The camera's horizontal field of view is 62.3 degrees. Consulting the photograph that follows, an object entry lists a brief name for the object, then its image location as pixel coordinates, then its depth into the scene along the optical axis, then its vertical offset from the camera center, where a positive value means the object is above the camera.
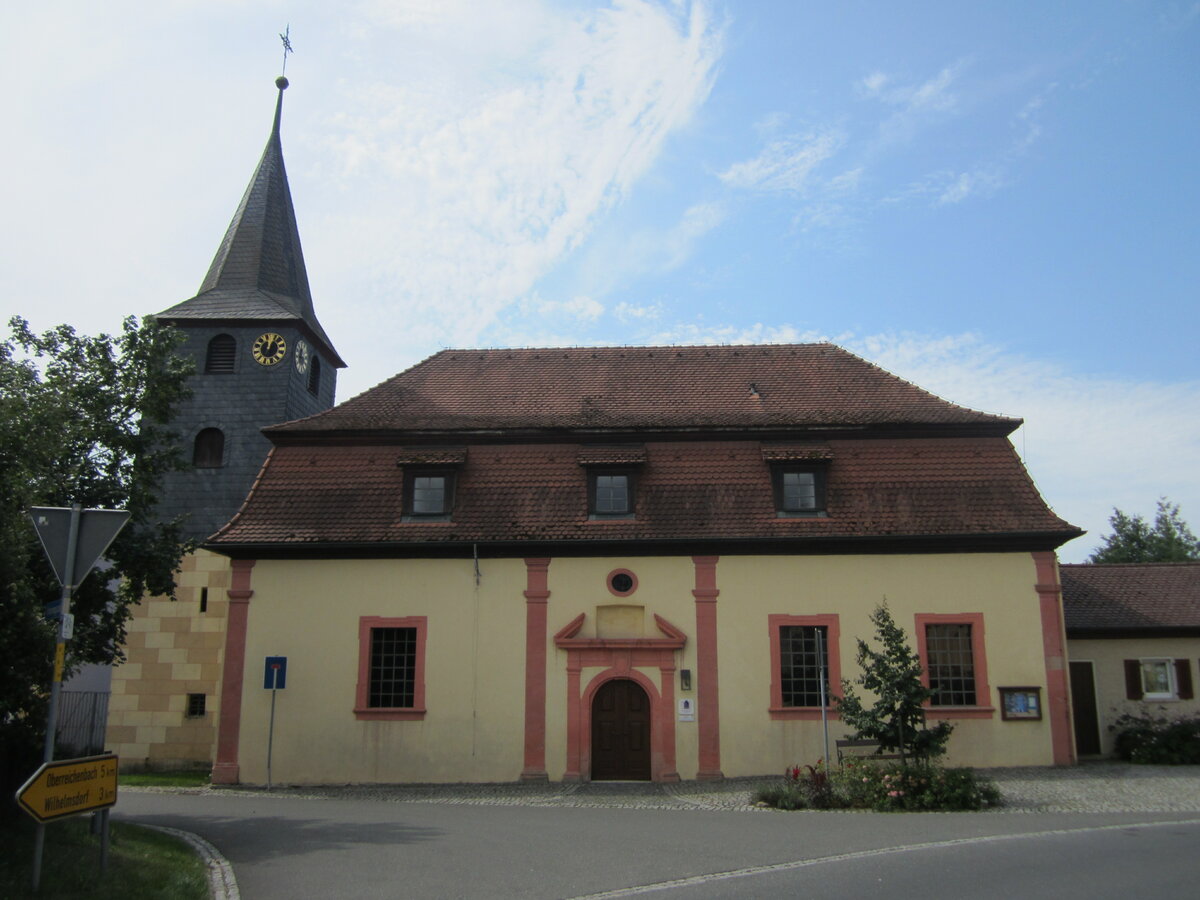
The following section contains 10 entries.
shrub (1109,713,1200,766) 19.62 -1.25
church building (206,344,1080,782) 18.92 +1.50
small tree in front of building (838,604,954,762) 15.60 -0.50
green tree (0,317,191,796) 13.66 +3.47
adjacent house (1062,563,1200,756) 21.11 +0.30
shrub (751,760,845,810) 14.85 -1.72
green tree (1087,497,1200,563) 49.47 +6.75
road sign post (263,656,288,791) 18.94 -0.06
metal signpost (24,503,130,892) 8.16 +1.08
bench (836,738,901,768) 16.12 -1.28
